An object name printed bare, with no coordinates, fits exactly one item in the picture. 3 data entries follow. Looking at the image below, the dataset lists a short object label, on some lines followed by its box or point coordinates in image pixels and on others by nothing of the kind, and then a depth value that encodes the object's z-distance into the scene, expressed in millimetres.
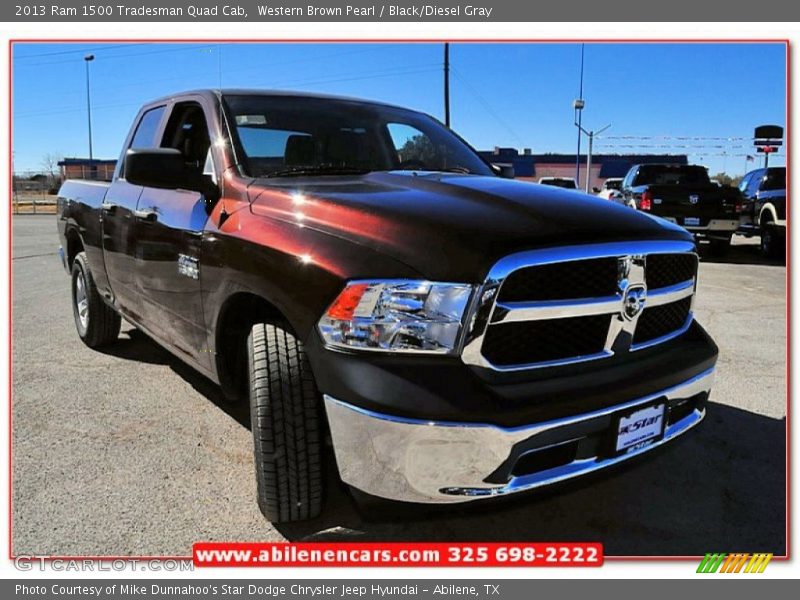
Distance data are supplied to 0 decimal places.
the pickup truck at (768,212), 11836
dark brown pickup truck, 1958
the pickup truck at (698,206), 11484
